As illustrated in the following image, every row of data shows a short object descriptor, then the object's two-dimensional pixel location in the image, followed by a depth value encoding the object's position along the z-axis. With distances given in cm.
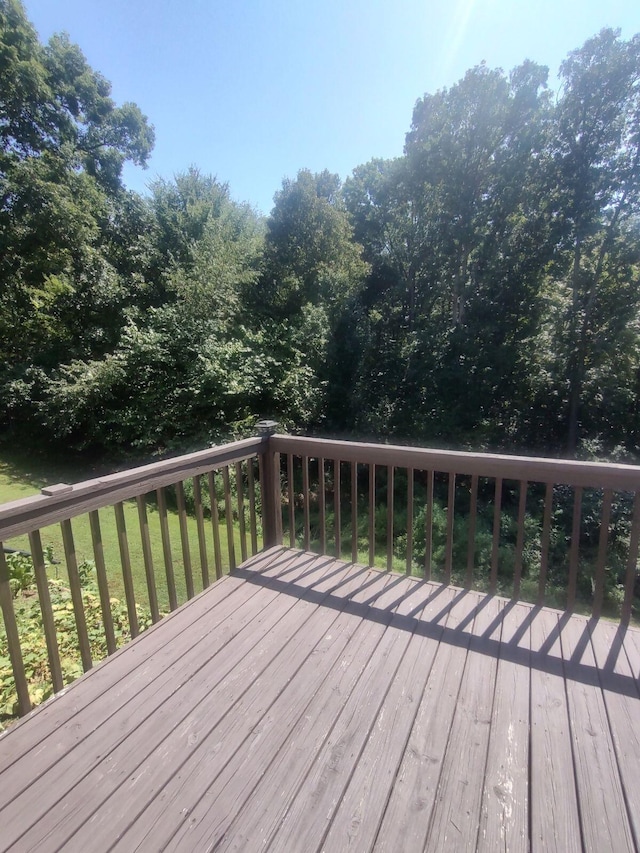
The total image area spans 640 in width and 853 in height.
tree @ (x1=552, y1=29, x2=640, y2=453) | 820
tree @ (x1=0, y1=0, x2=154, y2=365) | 896
